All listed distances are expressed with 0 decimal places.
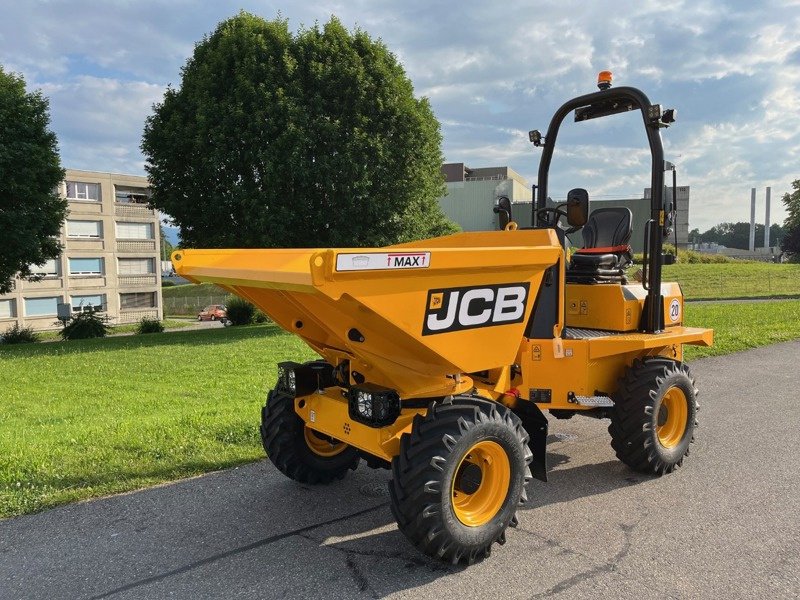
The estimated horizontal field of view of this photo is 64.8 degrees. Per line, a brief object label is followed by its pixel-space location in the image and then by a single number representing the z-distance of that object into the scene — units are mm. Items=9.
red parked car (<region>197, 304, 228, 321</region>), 47094
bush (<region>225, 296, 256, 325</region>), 22297
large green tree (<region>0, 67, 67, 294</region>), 17578
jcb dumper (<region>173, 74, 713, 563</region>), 3322
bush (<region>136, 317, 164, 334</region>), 24453
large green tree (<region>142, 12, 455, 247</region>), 16203
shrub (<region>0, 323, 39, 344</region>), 21703
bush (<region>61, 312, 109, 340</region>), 20953
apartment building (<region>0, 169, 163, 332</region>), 45750
